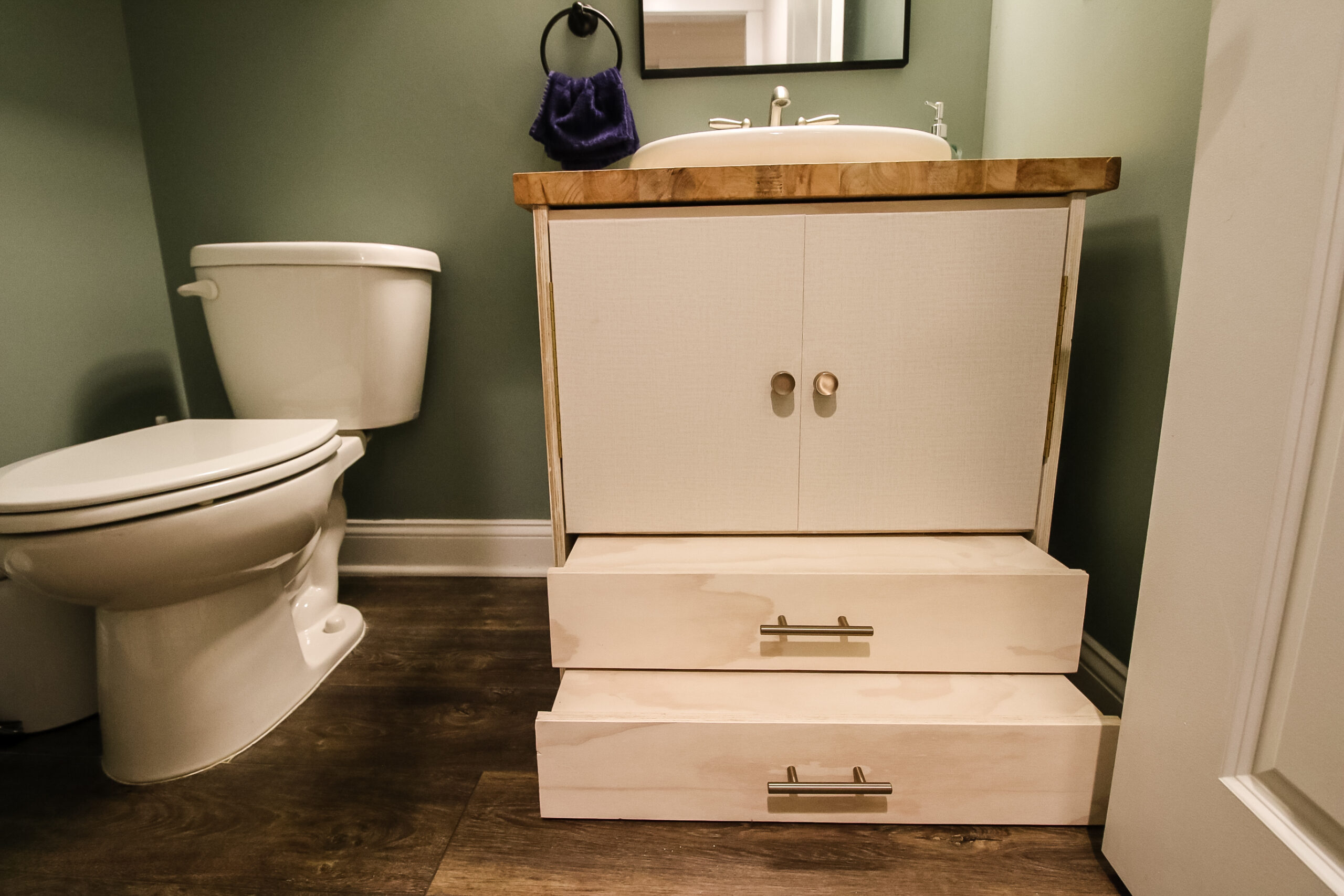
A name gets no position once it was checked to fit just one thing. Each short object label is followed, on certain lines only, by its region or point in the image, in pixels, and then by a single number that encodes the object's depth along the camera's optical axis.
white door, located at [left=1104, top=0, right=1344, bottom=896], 0.42
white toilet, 0.68
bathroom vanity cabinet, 0.68
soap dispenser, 1.13
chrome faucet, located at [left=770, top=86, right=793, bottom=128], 0.94
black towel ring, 1.18
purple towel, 1.14
